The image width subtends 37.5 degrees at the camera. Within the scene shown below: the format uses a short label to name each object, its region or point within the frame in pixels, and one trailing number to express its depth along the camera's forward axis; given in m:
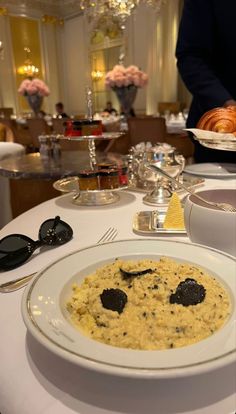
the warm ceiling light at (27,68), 8.82
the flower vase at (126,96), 4.43
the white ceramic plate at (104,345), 0.29
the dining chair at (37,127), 4.76
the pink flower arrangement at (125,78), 4.32
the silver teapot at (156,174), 0.93
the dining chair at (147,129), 3.96
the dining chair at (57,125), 4.10
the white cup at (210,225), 0.51
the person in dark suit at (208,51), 1.23
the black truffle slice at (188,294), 0.39
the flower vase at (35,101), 5.88
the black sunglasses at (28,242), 0.57
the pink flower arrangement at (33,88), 5.74
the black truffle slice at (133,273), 0.44
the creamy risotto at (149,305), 0.35
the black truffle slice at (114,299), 0.39
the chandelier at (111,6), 3.34
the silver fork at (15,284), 0.50
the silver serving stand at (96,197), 0.91
